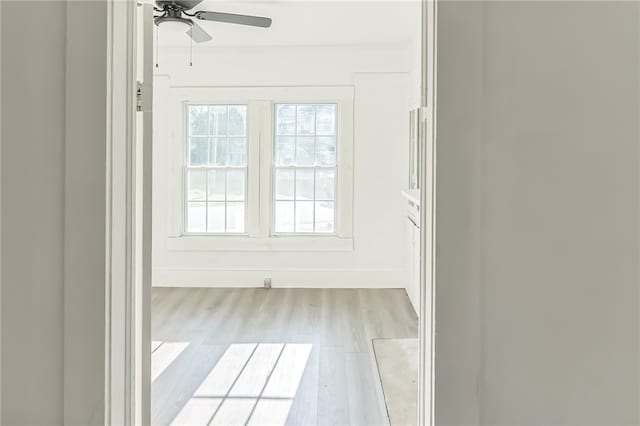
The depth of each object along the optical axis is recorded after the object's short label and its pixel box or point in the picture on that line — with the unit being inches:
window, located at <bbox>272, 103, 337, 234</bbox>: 225.6
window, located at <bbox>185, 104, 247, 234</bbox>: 226.7
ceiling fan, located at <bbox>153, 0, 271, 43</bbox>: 116.6
